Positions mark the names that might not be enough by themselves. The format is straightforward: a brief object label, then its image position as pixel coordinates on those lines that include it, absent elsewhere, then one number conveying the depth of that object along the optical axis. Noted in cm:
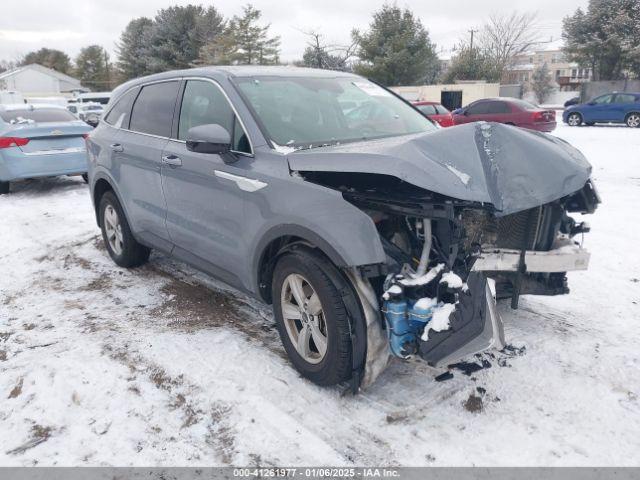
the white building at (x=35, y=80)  6022
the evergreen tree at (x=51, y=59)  7200
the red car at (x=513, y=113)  1698
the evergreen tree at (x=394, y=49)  3469
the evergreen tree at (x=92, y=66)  6638
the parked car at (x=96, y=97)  3883
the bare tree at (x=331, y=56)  3528
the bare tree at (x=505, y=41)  5250
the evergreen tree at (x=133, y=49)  4553
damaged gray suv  273
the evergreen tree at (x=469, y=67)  3941
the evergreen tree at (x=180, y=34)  3994
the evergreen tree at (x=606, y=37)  3369
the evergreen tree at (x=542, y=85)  4875
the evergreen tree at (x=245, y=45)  3412
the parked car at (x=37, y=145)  892
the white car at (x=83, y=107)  2795
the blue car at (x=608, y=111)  1991
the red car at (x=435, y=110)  1684
